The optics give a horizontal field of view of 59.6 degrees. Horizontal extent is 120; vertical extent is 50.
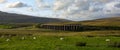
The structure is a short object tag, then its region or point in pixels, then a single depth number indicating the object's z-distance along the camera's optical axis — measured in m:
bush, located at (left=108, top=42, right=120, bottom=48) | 15.02
